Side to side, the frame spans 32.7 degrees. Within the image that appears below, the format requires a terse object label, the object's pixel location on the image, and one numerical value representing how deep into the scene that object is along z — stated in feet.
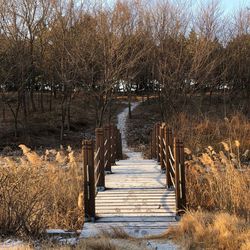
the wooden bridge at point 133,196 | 18.78
